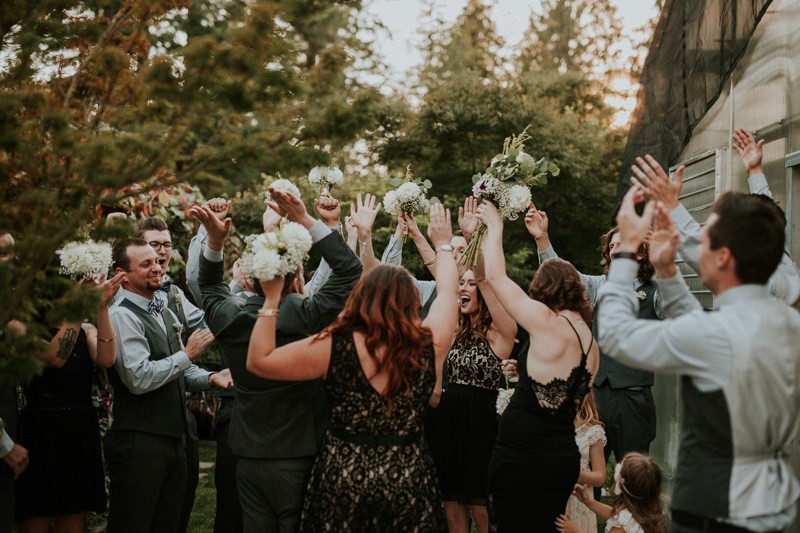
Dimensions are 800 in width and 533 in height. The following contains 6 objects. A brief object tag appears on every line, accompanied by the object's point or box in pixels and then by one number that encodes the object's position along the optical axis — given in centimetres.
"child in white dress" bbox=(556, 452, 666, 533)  436
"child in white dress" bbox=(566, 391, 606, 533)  514
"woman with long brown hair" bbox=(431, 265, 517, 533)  572
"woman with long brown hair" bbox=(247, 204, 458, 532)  361
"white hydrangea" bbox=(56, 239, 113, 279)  441
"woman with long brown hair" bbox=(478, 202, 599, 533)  432
